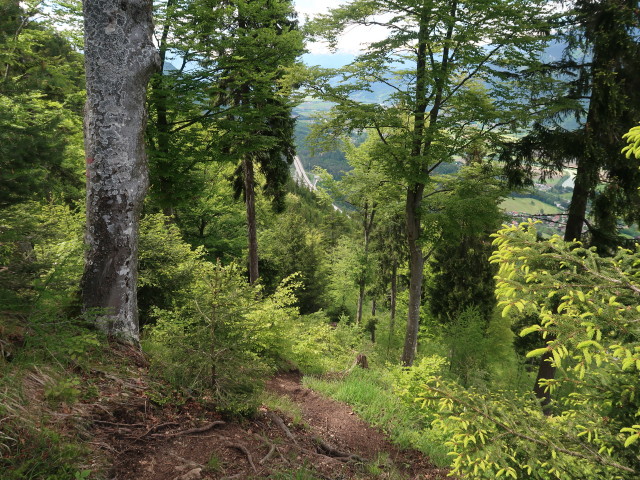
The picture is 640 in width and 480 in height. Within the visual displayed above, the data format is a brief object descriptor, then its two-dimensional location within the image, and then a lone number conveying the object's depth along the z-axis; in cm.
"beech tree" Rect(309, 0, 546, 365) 762
